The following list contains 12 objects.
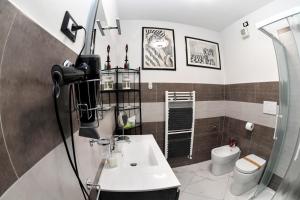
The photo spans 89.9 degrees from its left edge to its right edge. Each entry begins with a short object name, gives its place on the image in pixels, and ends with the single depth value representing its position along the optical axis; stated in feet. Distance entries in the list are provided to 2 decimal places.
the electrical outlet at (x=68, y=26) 1.77
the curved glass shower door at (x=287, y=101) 4.46
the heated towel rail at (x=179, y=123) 7.98
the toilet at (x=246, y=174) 6.09
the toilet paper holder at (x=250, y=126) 7.44
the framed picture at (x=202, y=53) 8.57
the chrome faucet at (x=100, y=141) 2.81
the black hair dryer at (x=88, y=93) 1.57
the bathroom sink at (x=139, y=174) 3.02
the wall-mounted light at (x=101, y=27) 3.36
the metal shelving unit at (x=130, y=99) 6.80
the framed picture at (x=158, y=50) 7.91
